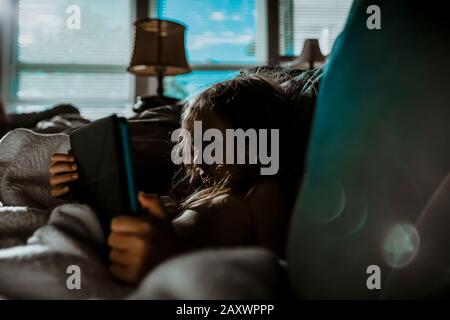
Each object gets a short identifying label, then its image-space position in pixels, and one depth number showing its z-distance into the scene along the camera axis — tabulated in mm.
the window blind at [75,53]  2994
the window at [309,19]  3137
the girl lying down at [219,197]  457
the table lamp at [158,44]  2131
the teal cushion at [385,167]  358
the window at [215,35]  3035
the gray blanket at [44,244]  434
